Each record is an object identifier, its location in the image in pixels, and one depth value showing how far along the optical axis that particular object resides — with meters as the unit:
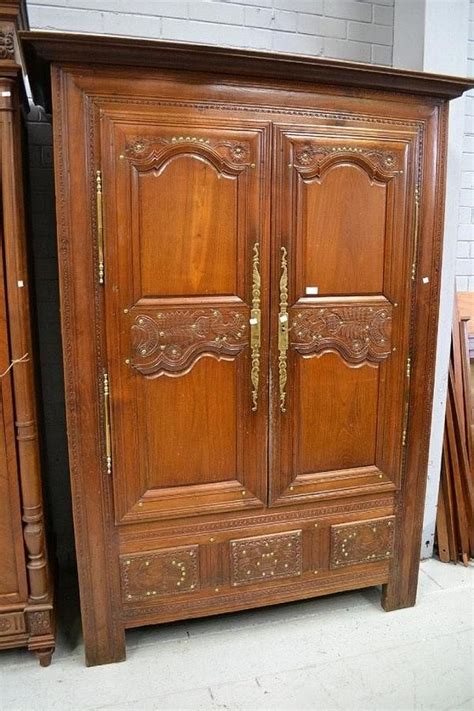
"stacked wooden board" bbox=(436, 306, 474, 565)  2.35
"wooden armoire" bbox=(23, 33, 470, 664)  1.55
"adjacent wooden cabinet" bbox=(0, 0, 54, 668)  1.51
